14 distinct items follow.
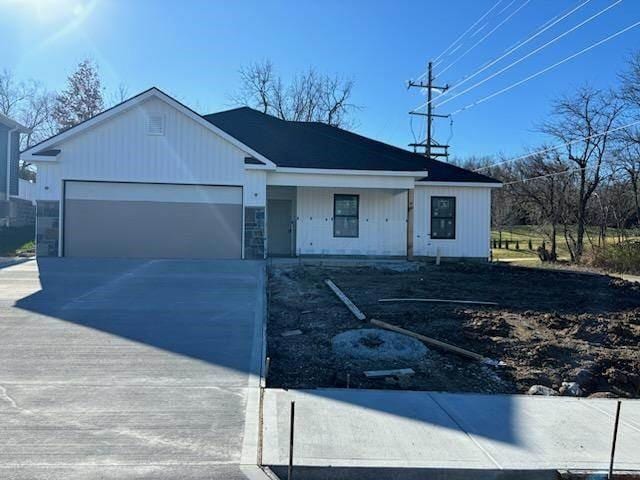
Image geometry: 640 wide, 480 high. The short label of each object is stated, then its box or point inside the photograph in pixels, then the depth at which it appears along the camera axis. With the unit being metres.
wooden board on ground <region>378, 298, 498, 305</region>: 10.27
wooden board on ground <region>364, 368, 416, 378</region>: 6.13
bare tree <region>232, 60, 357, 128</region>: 43.00
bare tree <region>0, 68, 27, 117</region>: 48.19
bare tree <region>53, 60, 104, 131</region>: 41.94
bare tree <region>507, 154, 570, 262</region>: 29.31
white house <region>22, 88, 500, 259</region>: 16.33
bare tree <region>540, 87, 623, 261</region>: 26.94
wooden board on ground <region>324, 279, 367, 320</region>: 8.79
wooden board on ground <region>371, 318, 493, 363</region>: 6.76
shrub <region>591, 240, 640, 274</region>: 18.86
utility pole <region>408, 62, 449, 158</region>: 34.22
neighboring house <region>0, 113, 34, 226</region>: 26.92
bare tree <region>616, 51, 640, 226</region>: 24.81
